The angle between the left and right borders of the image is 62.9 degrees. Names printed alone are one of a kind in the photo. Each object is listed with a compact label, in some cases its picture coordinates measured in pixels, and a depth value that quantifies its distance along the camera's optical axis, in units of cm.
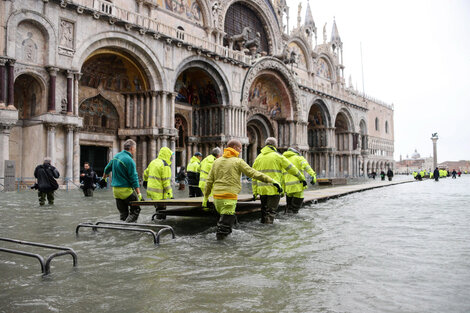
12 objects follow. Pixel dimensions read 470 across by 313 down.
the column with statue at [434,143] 5845
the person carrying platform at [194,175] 1142
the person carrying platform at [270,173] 757
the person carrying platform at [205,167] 1017
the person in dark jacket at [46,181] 1088
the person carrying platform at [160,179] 822
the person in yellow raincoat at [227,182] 595
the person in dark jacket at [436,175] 3704
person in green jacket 701
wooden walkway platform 670
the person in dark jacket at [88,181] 1388
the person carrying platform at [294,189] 888
